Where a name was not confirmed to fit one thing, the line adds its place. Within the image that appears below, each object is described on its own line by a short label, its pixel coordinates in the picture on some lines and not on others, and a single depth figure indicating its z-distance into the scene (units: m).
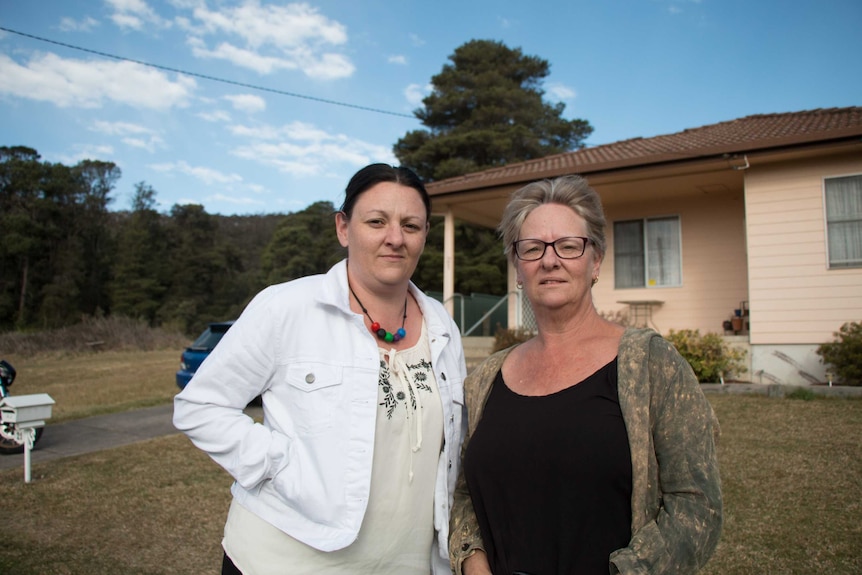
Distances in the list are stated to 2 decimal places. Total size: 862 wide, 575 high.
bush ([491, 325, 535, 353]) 11.37
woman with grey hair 1.65
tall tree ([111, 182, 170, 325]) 48.78
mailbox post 6.05
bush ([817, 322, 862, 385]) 8.46
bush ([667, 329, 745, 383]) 9.59
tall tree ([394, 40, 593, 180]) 31.12
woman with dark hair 1.88
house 9.74
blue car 10.81
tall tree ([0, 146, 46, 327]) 46.38
